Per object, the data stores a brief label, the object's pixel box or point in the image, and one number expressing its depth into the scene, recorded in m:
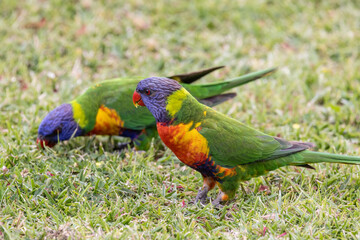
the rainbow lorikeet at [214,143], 6.40
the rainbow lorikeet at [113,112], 8.07
